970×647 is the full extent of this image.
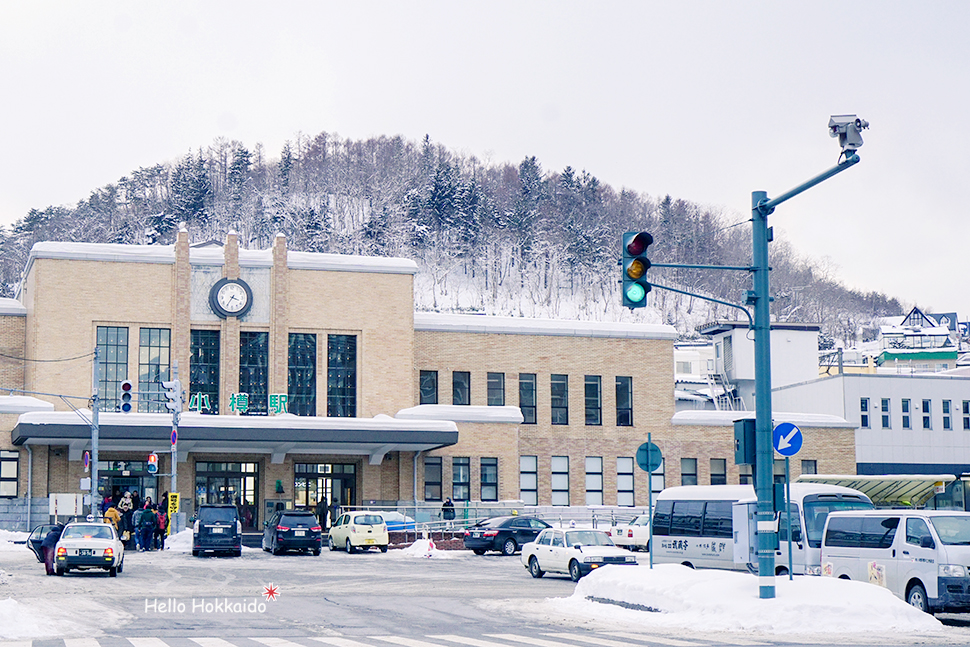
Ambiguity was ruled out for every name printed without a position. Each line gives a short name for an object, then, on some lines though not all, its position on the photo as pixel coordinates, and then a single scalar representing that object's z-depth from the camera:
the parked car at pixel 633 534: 40.72
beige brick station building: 49.38
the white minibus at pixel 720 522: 24.42
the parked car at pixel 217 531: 36.16
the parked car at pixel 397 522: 44.44
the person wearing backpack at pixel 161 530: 39.16
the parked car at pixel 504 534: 41.53
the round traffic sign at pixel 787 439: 19.88
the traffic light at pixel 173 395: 41.78
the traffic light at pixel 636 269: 16.30
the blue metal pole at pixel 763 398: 18.25
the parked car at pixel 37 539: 34.31
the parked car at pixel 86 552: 27.25
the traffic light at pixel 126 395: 38.72
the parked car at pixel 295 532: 37.72
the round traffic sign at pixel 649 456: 24.44
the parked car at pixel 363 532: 40.31
